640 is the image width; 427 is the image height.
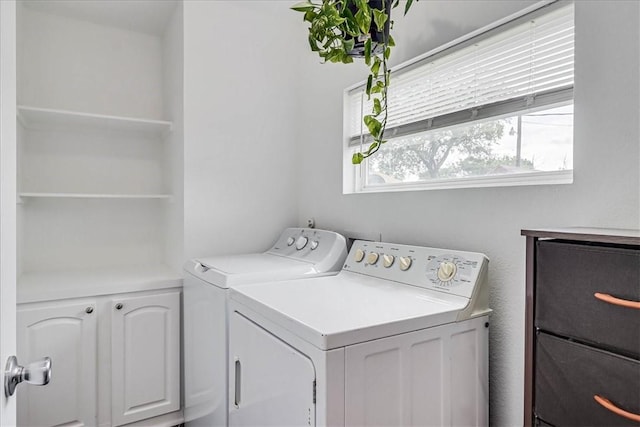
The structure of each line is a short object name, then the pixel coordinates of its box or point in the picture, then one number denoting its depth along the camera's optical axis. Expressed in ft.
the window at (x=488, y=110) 4.27
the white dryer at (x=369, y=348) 3.32
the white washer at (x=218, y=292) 5.31
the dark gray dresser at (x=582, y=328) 2.61
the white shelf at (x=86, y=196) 6.71
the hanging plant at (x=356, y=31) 4.43
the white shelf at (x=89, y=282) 6.26
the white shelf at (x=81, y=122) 7.02
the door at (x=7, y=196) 2.27
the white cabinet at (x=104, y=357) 6.16
